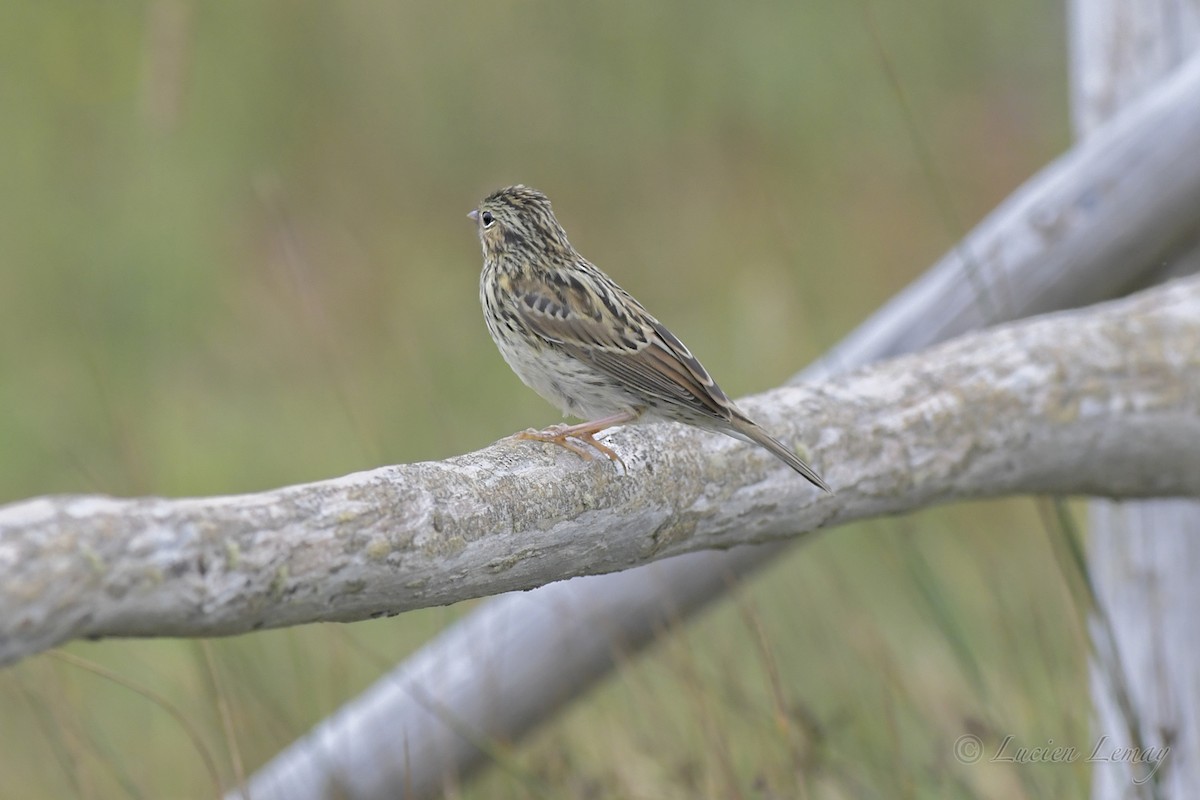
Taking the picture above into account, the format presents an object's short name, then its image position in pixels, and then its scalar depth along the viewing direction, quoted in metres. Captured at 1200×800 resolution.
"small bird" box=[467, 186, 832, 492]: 6.39
